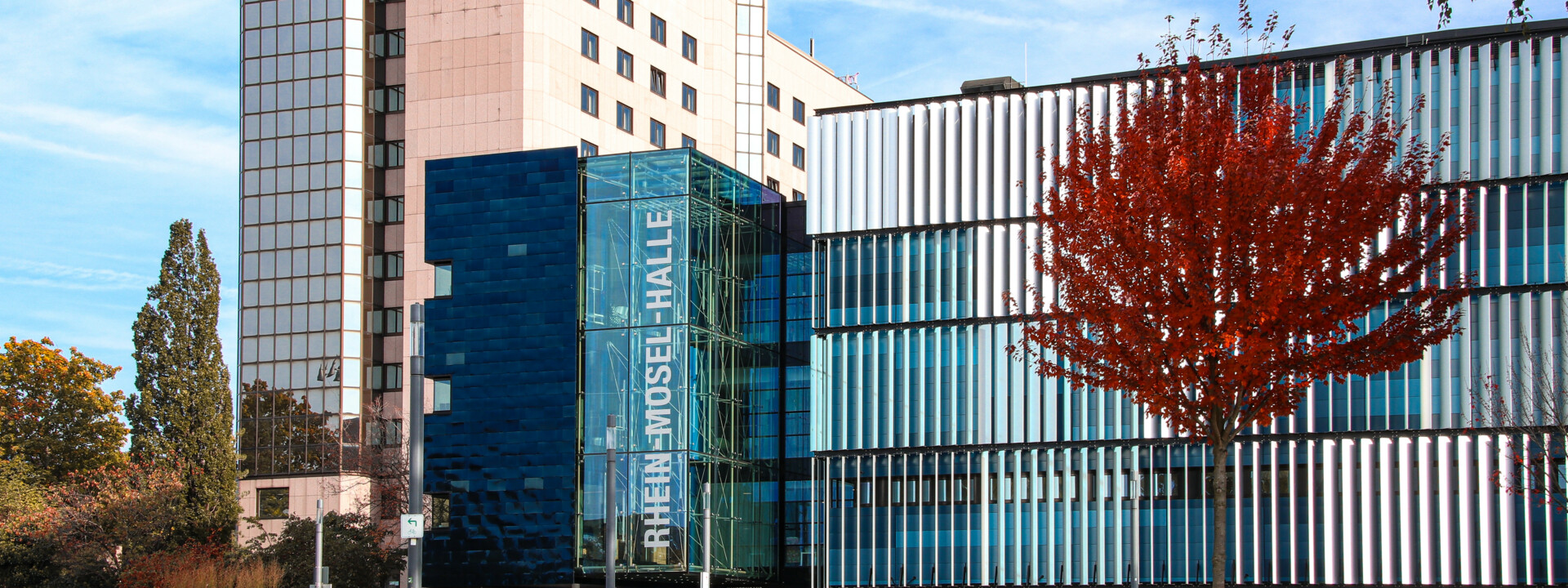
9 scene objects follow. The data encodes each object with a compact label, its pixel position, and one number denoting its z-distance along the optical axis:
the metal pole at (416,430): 28.75
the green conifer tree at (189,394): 59.28
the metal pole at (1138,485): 49.38
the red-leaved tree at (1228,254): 24.81
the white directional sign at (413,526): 28.45
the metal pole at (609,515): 40.75
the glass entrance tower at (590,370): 57.03
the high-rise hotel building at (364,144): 77.62
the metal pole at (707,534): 52.19
